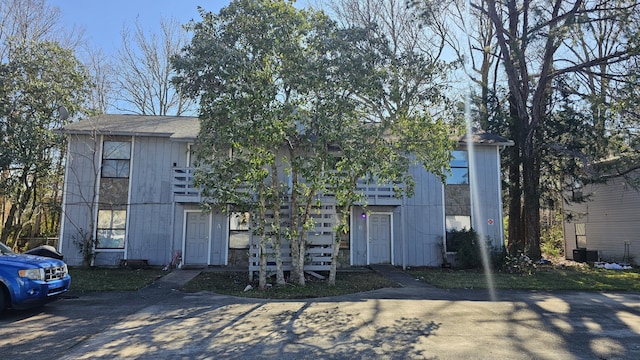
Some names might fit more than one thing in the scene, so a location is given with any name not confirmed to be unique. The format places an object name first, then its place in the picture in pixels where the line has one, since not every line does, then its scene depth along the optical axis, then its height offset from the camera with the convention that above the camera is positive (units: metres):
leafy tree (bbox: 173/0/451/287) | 9.33 +2.77
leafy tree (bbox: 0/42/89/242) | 15.41 +4.49
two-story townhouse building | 14.77 +0.58
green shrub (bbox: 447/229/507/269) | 14.83 -1.08
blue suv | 7.10 -1.11
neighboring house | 18.52 -0.02
